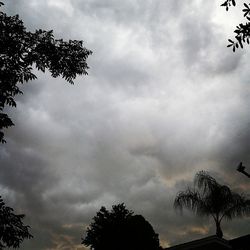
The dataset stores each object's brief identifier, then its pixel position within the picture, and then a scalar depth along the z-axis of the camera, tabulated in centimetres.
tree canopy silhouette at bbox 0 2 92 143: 898
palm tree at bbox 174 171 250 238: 1961
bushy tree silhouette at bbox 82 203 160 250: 2783
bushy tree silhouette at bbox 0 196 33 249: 752
